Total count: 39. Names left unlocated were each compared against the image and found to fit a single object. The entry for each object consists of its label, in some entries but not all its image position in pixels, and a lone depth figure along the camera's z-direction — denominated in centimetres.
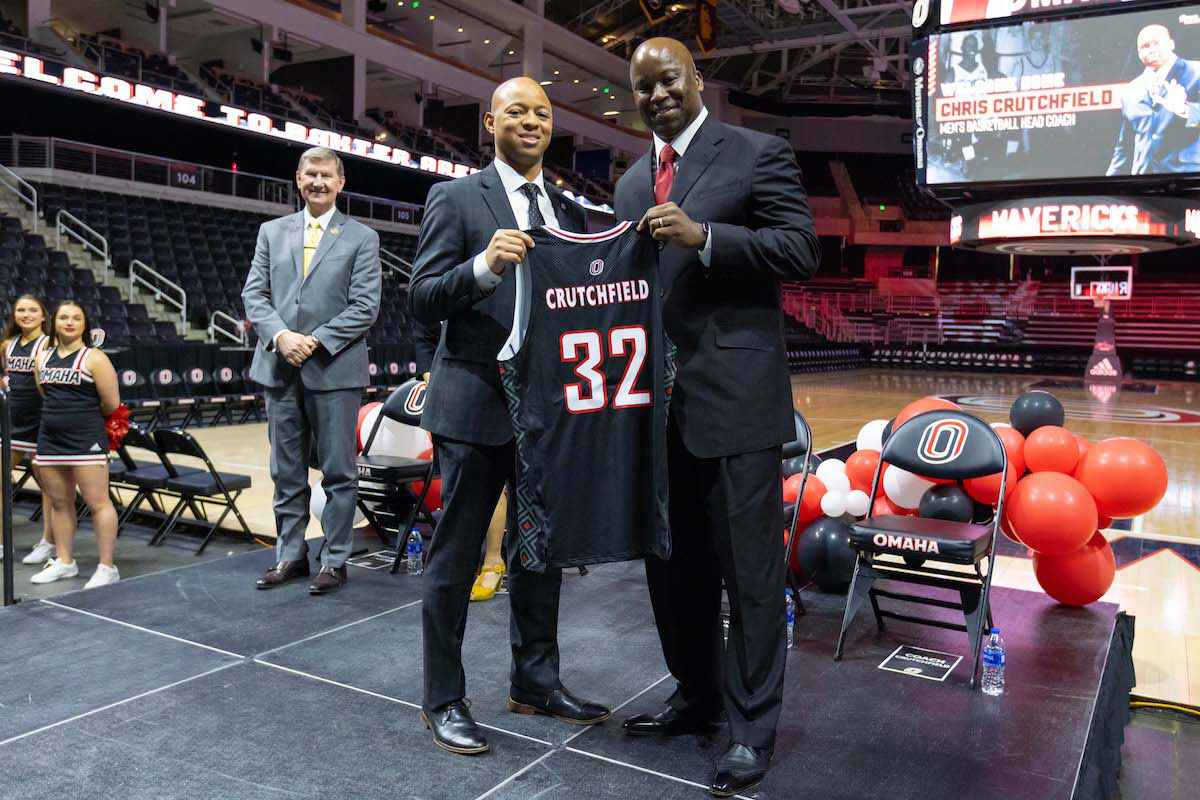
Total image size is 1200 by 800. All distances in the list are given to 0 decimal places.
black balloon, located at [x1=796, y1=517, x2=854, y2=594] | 383
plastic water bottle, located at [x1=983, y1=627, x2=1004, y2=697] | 276
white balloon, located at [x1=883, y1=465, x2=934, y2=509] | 396
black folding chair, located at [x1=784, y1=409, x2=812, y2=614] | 355
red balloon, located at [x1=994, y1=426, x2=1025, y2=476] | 404
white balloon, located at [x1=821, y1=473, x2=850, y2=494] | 409
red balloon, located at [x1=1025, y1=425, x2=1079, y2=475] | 395
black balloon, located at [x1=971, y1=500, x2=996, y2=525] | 390
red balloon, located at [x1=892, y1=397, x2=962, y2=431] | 401
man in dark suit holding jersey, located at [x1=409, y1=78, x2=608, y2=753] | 225
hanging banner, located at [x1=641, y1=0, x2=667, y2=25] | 1433
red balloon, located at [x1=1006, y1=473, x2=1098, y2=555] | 356
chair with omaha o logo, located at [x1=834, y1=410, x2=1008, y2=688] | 304
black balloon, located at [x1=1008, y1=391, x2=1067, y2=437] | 423
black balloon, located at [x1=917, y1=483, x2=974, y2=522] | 371
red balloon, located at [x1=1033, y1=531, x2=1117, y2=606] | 362
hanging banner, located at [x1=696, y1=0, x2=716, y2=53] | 1494
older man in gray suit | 375
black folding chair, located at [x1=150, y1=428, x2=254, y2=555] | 489
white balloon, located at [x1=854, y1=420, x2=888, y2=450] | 471
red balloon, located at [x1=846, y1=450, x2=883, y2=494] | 435
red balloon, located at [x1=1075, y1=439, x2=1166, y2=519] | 376
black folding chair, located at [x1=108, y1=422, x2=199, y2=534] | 515
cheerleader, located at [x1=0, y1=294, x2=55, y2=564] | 436
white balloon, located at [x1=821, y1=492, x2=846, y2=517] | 401
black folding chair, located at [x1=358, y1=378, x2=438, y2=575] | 425
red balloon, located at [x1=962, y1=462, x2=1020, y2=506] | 378
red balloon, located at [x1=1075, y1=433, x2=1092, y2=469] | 402
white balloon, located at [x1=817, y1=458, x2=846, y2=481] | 417
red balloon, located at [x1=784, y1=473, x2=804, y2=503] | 401
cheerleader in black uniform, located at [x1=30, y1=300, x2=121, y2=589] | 407
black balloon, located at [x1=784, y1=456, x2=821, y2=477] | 443
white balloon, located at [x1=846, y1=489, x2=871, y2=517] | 398
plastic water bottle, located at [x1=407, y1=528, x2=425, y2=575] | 401
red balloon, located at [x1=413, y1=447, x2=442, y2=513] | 456
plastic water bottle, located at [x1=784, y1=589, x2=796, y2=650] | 325
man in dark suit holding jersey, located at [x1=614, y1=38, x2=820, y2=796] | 210
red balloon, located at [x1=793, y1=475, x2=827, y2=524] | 407
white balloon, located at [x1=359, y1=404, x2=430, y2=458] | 506
